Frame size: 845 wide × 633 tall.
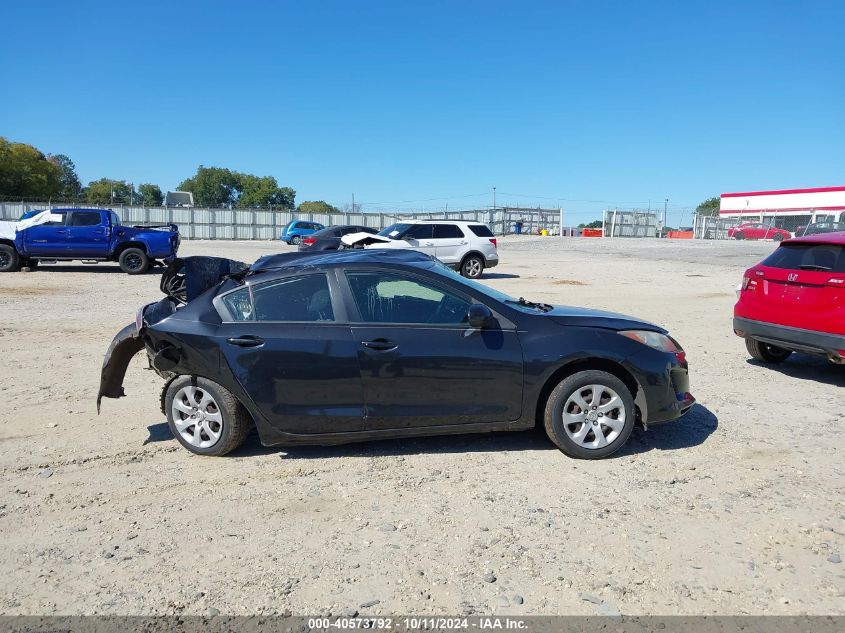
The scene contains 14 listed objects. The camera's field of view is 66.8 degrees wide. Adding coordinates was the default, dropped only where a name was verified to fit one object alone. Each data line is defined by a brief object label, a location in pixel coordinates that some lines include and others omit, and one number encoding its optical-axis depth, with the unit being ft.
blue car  127.13
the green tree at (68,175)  337.93
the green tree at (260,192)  349.00
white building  154.57
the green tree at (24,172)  220.99
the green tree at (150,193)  372.81
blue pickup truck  61.26
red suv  21.44
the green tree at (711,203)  377.67
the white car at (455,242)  63.67
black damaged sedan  15.14
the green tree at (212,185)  355.56
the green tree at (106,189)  340.59
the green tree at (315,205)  392.35
